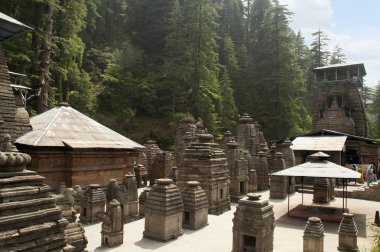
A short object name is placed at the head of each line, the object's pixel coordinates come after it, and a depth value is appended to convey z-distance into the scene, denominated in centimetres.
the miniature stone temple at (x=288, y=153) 2630
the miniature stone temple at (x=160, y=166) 2521
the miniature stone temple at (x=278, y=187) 2169
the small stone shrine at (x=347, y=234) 1127
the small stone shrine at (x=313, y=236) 1066
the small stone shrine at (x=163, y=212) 1201
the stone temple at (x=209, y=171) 1655
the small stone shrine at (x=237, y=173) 2055
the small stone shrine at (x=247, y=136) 2902
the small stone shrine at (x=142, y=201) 1540
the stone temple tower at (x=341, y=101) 3694
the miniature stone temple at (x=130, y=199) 1514
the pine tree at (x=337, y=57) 6481
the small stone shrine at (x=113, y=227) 1114
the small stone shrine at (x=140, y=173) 2414
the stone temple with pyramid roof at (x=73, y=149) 1662
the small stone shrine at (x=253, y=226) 1059
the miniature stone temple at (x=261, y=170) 2515
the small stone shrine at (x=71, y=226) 846
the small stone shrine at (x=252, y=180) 2309
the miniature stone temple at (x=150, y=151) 2879
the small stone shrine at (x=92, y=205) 1414
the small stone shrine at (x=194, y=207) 1367
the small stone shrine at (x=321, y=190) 1978
